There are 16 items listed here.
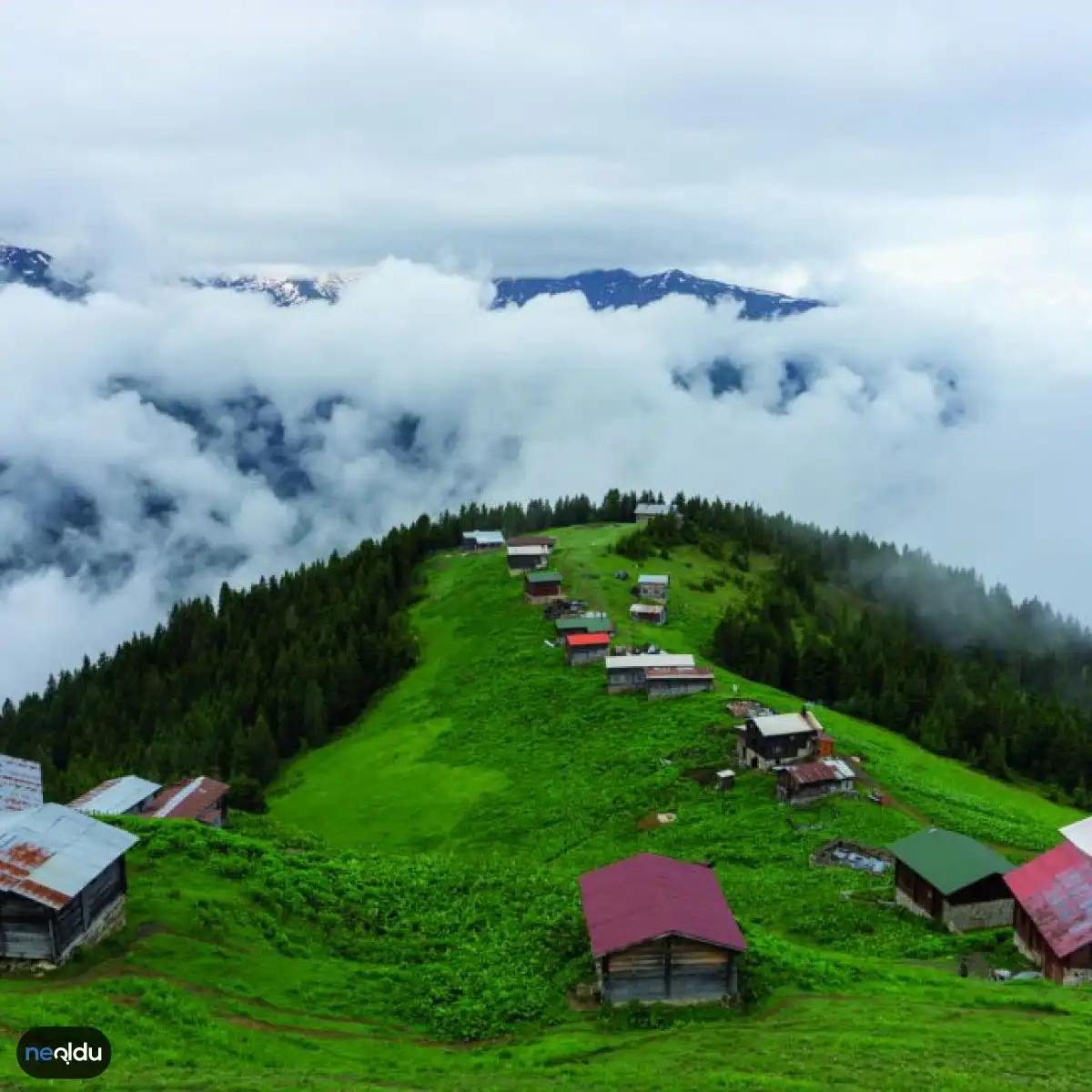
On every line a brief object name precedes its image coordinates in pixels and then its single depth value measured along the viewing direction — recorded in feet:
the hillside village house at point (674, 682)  326.03
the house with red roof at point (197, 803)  234.58
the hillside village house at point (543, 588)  442.09
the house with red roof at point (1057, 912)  137.18
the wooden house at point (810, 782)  235.61
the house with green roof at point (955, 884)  168.14
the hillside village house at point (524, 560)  486.79
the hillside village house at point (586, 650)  367.86
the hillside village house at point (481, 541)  578.25
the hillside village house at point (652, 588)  456.04
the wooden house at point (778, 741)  255.09
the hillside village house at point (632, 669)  333.42
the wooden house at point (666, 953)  119.96
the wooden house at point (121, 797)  240.12
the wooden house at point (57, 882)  116.47
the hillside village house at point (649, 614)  426.92
